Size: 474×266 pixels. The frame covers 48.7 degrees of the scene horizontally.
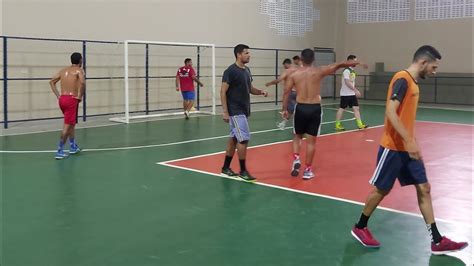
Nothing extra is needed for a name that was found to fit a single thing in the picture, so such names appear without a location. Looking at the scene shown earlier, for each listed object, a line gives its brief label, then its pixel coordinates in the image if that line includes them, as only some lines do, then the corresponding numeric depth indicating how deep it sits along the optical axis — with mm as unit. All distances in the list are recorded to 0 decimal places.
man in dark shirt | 7062
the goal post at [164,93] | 14392
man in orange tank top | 4336
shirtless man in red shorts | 9016
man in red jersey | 15406
